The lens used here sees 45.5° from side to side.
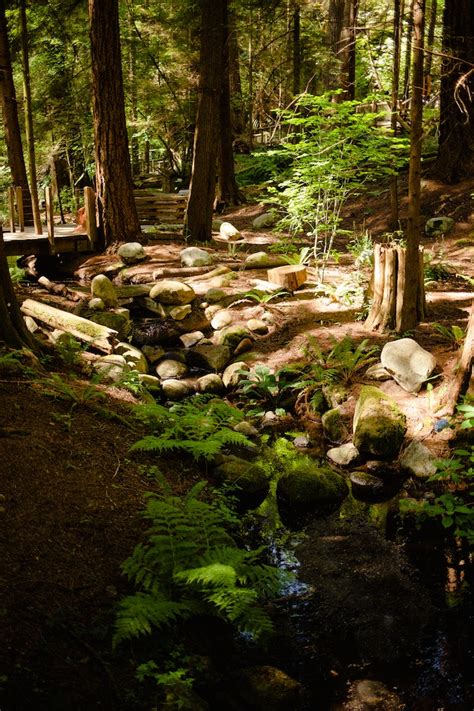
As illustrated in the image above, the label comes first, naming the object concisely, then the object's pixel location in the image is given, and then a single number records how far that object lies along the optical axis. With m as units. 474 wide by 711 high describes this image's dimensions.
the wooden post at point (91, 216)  12.36
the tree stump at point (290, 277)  9.92
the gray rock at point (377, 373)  6.95
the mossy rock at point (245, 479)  5.41
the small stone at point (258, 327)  8.93
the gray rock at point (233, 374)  7.93
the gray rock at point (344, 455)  6.18
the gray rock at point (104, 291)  10.06
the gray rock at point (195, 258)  11.71
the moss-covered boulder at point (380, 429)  6.07
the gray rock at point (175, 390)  7.64
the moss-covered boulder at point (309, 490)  5.42
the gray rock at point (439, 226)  12.36
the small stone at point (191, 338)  9.37
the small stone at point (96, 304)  9.73
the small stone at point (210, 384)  7.92
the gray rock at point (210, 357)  8.55
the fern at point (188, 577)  2.95
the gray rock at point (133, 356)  7.82
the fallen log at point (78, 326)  8.03
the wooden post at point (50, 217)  11.34
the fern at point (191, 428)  4.88
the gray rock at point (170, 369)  8.49
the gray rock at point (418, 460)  5.66
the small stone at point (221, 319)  9.41
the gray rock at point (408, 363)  6.53
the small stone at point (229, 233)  14.31
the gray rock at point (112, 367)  6.66
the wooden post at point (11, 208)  13.11
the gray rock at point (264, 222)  16.12
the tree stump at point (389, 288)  7.36
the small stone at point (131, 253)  11.92
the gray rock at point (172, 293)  9.82
